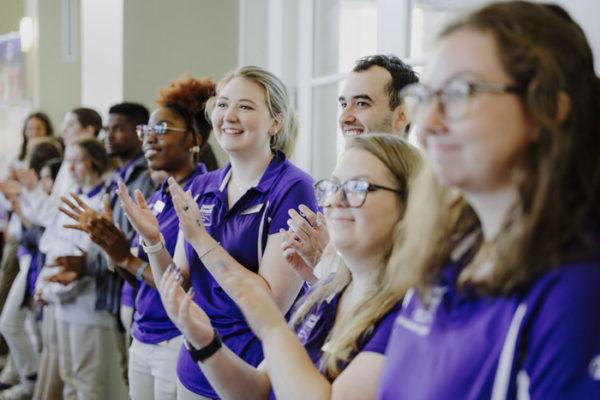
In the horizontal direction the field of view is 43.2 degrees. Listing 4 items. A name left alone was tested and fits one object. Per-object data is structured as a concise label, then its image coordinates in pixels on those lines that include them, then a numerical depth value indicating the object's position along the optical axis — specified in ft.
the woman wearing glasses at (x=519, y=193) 2.74
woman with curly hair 8.40
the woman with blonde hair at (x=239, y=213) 6.85
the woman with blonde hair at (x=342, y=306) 4.33
